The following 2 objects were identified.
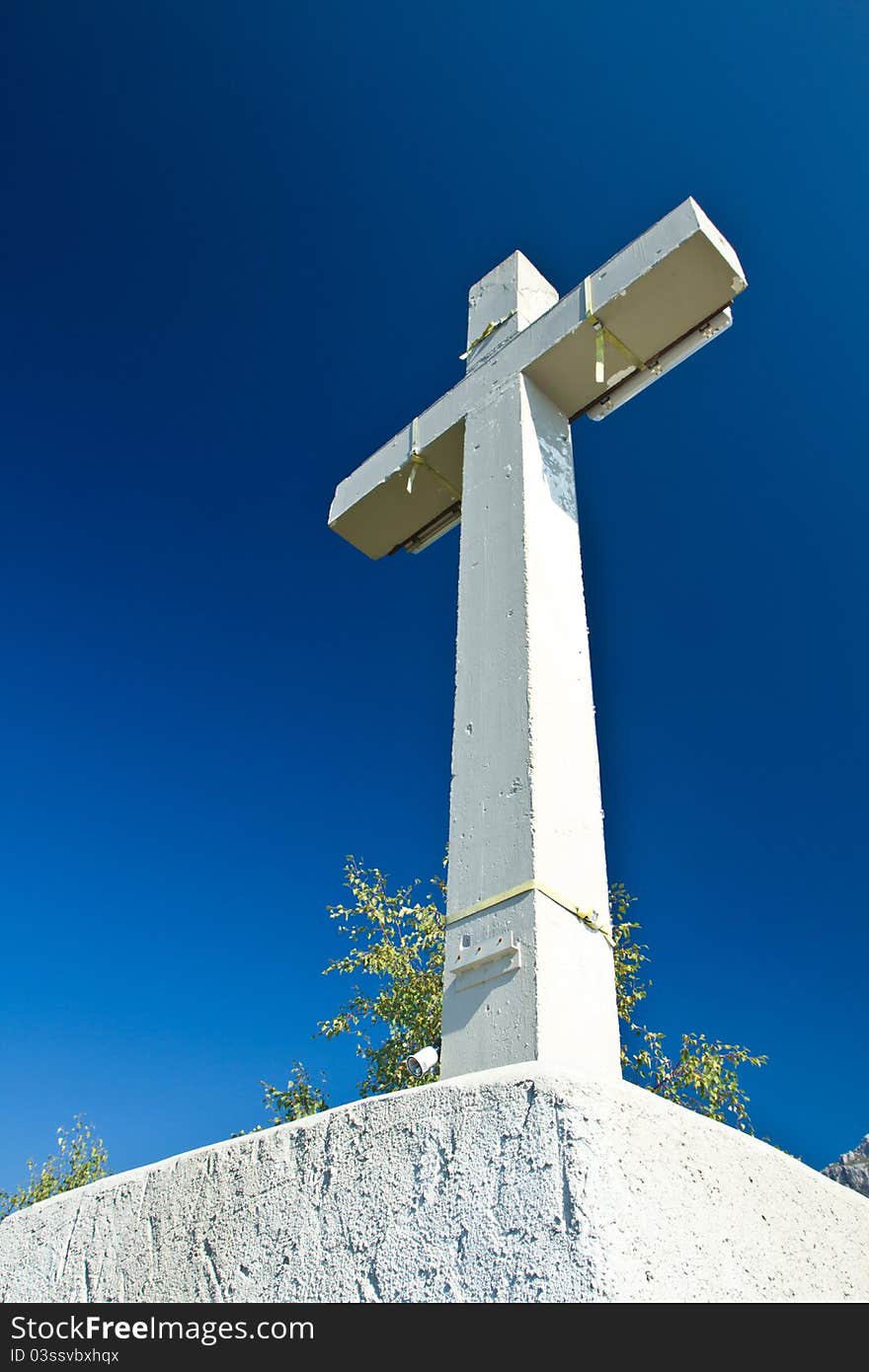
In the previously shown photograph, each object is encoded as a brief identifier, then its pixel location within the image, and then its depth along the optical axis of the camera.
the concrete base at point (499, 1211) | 1.65
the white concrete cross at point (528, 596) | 2.53
